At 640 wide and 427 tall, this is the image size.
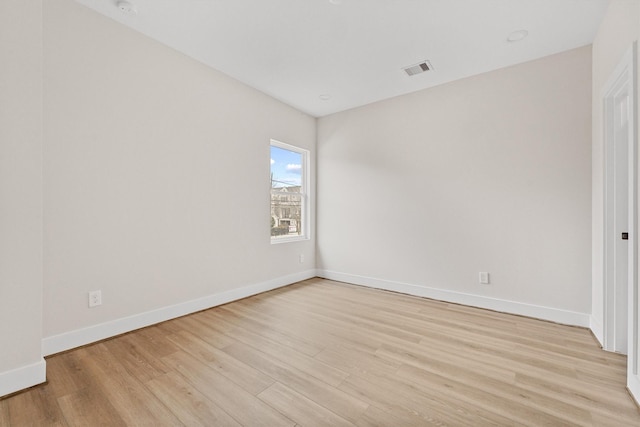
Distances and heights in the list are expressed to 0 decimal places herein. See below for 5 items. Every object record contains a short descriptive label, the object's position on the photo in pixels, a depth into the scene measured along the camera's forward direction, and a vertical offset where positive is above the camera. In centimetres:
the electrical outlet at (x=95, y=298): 227 -70
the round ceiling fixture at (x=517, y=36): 246 +158
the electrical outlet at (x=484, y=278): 314 -75
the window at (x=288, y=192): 410 +31
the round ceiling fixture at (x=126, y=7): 218 +163
